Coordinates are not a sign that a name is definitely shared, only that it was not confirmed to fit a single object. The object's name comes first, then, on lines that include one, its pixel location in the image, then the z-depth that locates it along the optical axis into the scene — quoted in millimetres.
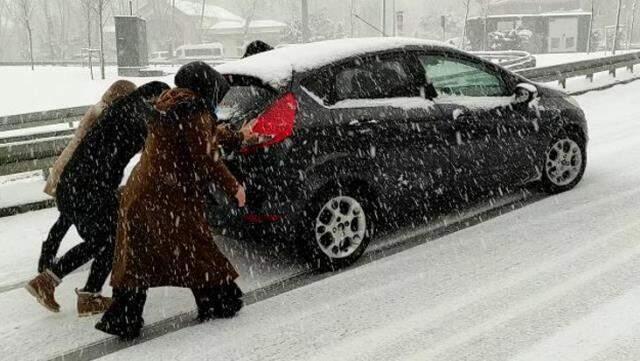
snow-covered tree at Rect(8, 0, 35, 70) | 39038
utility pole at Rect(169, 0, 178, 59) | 72312
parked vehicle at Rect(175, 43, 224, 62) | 54281
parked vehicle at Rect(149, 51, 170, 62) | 64863
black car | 4520
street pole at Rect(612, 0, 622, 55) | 33062
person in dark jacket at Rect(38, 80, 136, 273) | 4160
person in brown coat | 3750
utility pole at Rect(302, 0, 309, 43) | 38094
